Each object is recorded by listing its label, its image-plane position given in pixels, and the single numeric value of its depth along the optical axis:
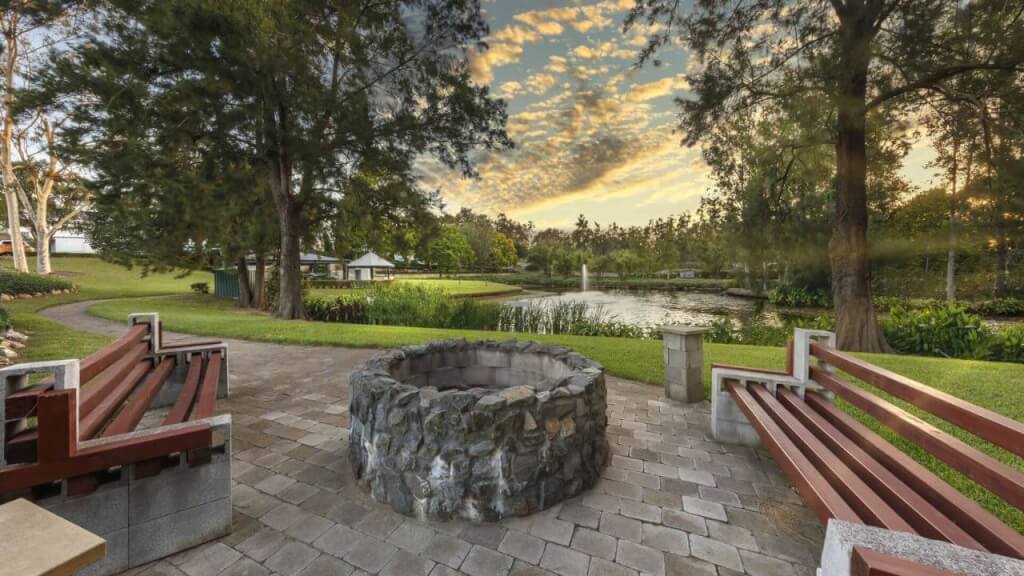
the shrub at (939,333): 7.25
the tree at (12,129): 13.31
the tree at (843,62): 5.06
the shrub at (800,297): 19.43
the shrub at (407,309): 10.62
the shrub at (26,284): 12.83
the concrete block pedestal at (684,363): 4.05
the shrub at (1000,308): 15.02
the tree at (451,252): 36.91
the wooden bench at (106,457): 1.54
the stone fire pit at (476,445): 2.21
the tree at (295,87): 7.55
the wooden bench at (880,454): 1.26
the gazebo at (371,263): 24.55
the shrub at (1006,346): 6.76
